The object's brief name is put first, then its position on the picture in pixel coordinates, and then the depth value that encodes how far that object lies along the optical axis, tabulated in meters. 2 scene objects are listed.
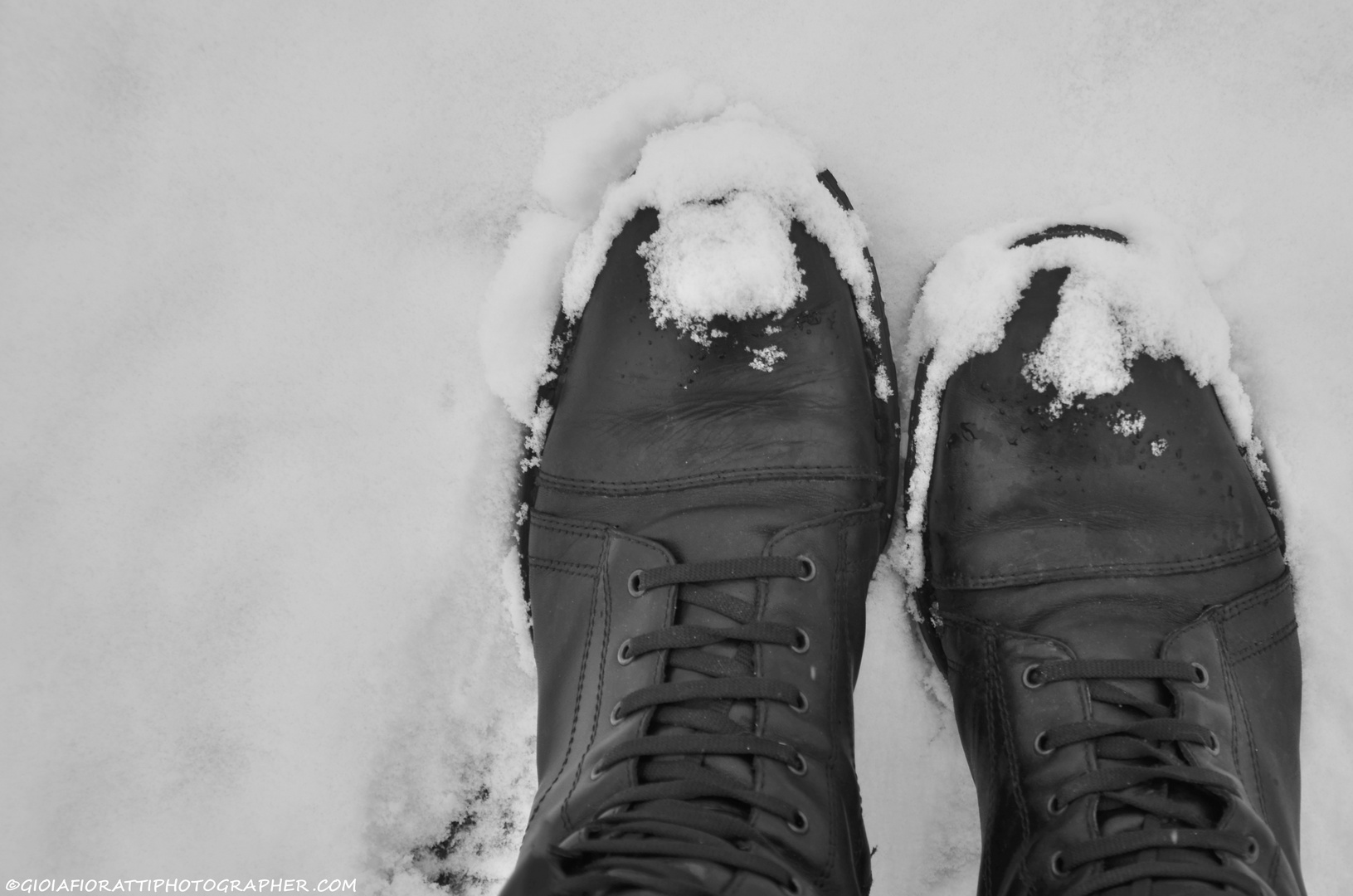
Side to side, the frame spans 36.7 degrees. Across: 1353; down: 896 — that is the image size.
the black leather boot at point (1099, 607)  0.57
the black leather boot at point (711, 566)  0.56
